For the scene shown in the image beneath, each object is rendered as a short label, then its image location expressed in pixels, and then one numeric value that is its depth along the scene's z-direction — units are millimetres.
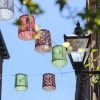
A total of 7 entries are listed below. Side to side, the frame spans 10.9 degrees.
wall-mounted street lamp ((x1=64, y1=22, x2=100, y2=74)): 8094
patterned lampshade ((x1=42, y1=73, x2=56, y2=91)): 19547
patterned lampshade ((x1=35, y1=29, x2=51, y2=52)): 15959
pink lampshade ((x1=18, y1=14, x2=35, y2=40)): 15383
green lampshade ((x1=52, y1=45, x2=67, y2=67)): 14997
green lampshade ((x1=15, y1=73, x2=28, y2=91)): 19759
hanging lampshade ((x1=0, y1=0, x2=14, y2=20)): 13814
